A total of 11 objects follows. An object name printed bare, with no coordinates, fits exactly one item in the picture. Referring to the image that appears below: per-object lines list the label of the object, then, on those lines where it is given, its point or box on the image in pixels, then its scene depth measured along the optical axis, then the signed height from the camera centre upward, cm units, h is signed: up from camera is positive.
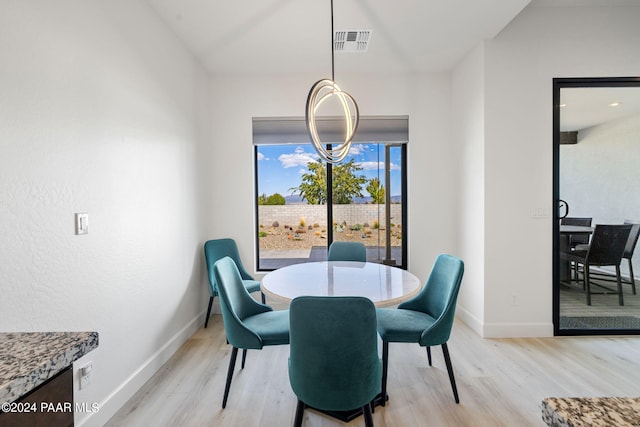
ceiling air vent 261 +154
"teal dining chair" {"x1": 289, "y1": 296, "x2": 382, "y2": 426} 125 -64
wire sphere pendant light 198 +58
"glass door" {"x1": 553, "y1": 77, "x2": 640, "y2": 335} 272 +9
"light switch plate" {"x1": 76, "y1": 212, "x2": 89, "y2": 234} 156 -8
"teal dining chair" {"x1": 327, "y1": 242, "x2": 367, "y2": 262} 288 -46
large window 372 +8
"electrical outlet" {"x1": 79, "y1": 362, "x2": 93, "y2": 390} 157 -90
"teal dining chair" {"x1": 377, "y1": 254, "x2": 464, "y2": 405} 179 -76
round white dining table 171 -51
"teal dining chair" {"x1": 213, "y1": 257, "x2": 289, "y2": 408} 178 -77
